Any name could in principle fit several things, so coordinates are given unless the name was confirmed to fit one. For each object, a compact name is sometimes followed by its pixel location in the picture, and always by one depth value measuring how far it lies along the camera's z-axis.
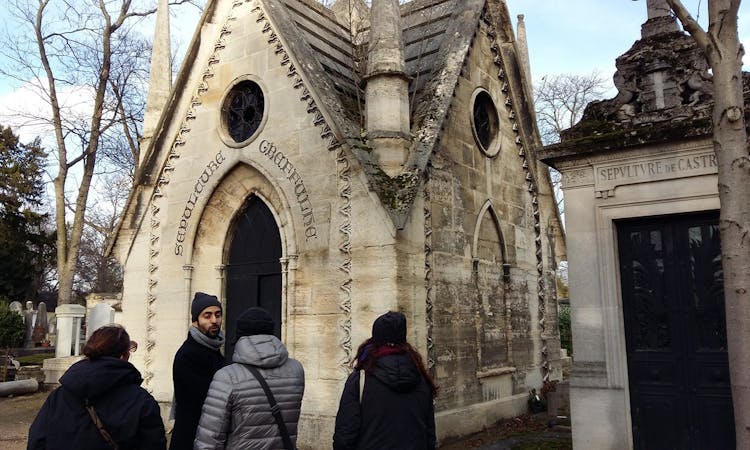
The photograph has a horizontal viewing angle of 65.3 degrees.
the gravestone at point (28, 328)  25.44
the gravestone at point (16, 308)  23.72
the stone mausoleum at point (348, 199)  8.65
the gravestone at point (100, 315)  13.32
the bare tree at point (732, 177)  3.82
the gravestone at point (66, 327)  16.55
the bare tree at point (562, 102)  28.70
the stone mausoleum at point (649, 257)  5.43
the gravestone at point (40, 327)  27.17
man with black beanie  4.05
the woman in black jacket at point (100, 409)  3.08
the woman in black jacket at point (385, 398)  3.64
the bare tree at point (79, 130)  21.09
